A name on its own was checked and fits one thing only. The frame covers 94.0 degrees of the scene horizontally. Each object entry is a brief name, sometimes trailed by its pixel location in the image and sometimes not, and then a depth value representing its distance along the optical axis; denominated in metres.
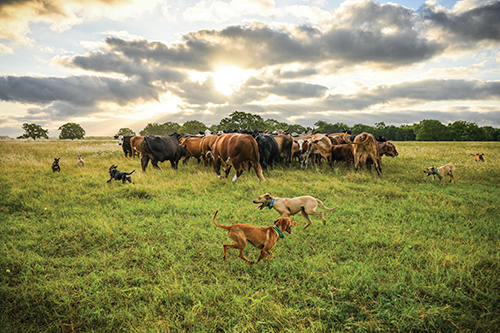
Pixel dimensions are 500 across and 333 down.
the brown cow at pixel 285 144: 14.34
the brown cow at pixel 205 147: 14.68
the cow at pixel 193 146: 15.75
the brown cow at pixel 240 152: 10.16
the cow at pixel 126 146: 21.87
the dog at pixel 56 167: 12.50
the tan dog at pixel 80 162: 14.59
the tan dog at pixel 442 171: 9.90
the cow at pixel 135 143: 18.24
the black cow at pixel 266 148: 12.51
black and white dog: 9.70
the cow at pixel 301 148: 15.18
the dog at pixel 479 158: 15.60
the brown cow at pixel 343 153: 12.91
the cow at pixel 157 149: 13.16
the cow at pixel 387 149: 13.78
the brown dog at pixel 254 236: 3.94
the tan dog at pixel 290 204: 5.43
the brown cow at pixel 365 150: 11.38
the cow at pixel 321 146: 13.50
